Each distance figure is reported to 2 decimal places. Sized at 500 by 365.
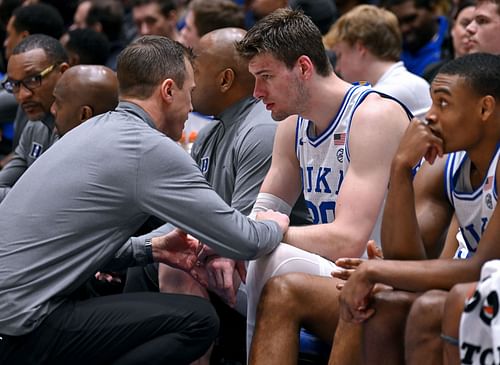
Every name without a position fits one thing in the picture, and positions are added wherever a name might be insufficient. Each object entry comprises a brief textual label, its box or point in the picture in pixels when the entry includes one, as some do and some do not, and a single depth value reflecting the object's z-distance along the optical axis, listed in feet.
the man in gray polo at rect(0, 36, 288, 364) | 24.81
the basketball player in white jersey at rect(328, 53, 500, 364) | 21.40
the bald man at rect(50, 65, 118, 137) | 32.94
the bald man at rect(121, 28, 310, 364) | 29.91
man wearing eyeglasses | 37.17
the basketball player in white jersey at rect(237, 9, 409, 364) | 26.09
